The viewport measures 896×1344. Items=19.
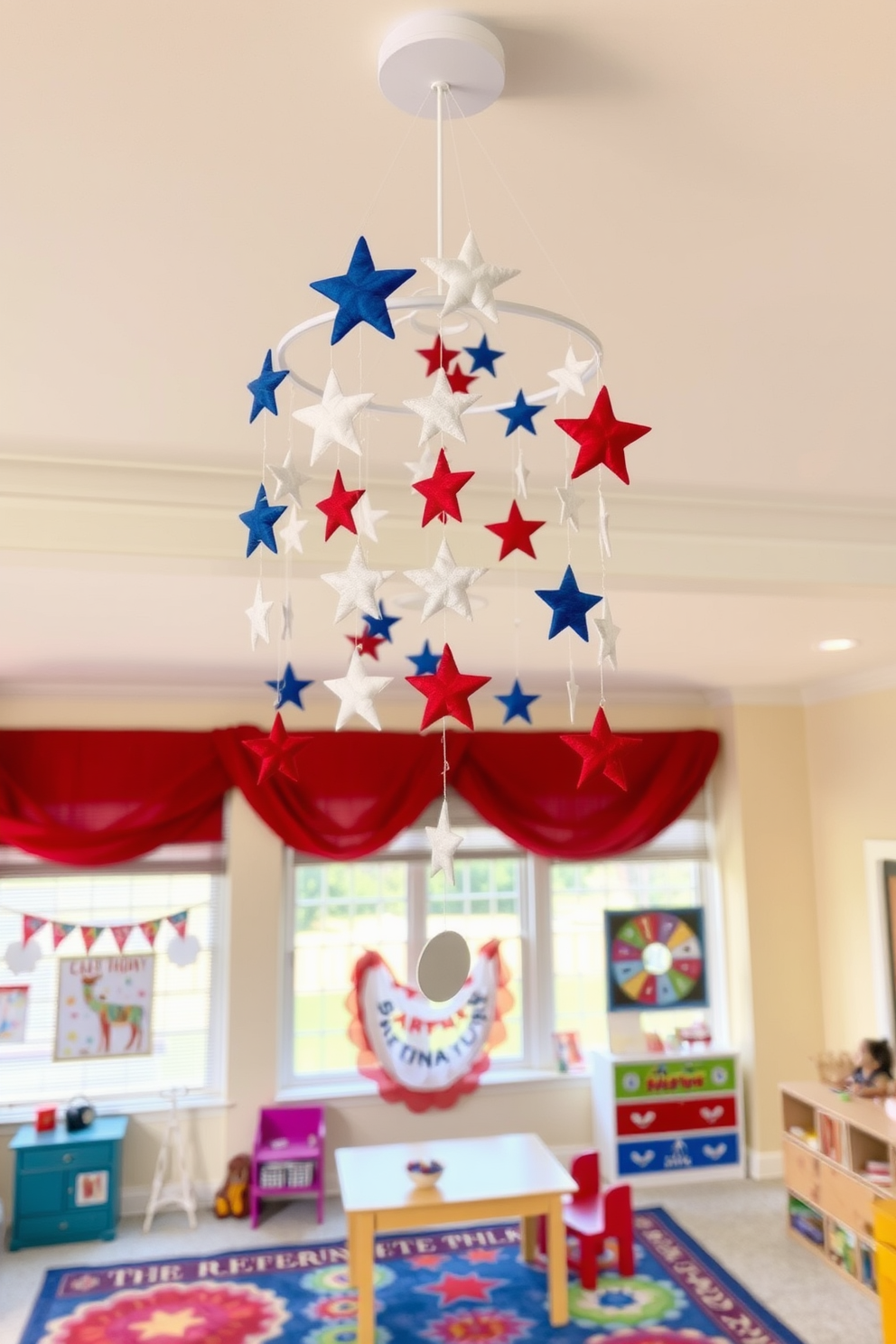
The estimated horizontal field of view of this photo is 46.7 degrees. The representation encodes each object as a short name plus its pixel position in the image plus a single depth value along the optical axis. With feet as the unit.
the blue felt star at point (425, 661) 6.75
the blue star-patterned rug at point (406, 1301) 12.64
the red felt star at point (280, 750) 4.66
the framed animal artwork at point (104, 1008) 16.87
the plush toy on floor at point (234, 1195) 16.40
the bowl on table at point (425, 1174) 13.01
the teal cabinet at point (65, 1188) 15.46
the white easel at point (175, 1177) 16.24
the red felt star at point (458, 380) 4.96
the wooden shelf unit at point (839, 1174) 13.74
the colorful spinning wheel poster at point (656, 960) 18.62
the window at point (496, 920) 18.17
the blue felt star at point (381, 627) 5.64
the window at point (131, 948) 16.96
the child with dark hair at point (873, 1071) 15.47
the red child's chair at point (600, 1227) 13.85
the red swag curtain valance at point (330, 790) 17.07
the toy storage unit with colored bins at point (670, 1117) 17.49
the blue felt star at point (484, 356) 4.95
